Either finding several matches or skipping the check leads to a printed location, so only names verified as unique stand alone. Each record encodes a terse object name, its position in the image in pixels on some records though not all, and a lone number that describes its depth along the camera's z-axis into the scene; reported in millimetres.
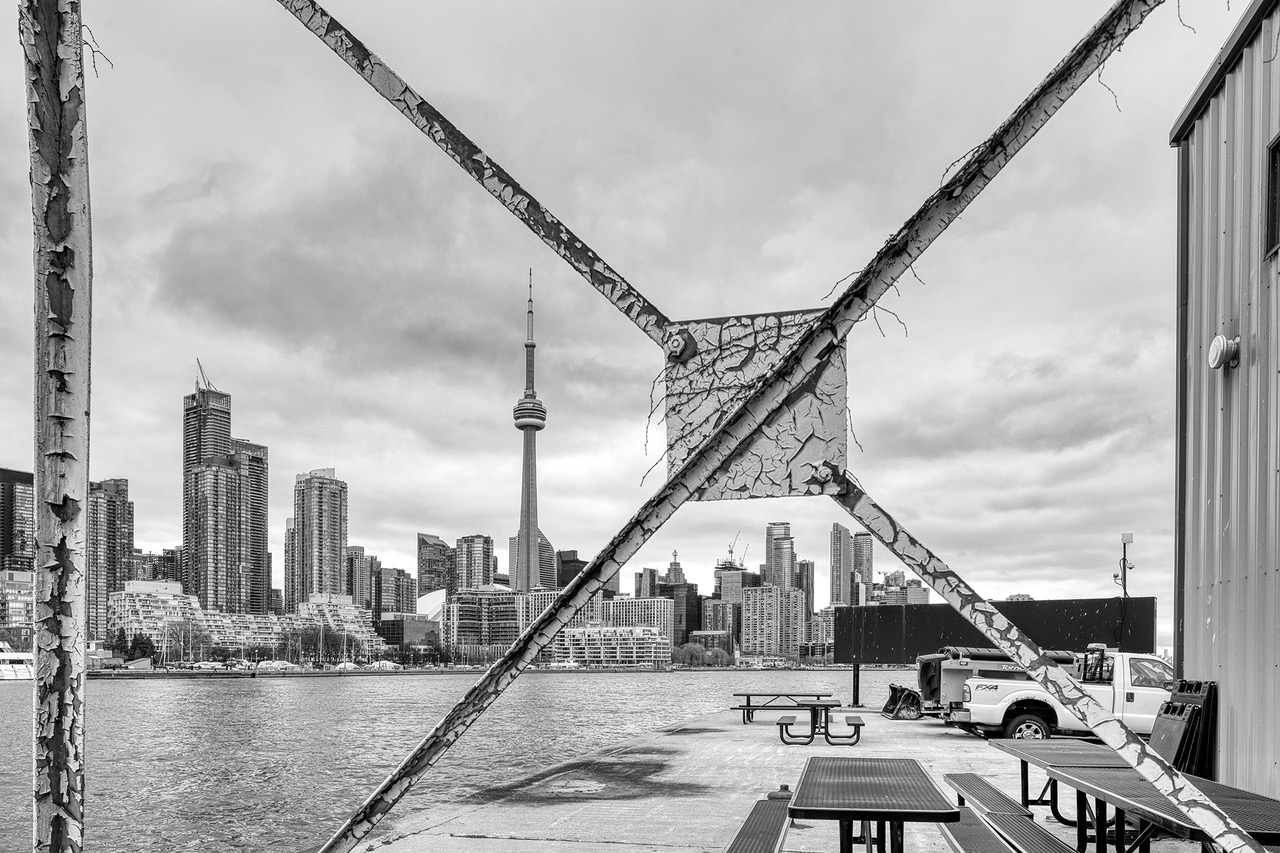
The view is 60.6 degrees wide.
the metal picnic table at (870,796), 4539
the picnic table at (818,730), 16688
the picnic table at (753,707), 22000
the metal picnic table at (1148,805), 3863
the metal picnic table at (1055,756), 6406
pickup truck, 14898
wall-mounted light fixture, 6809
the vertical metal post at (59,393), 2404
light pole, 26041
